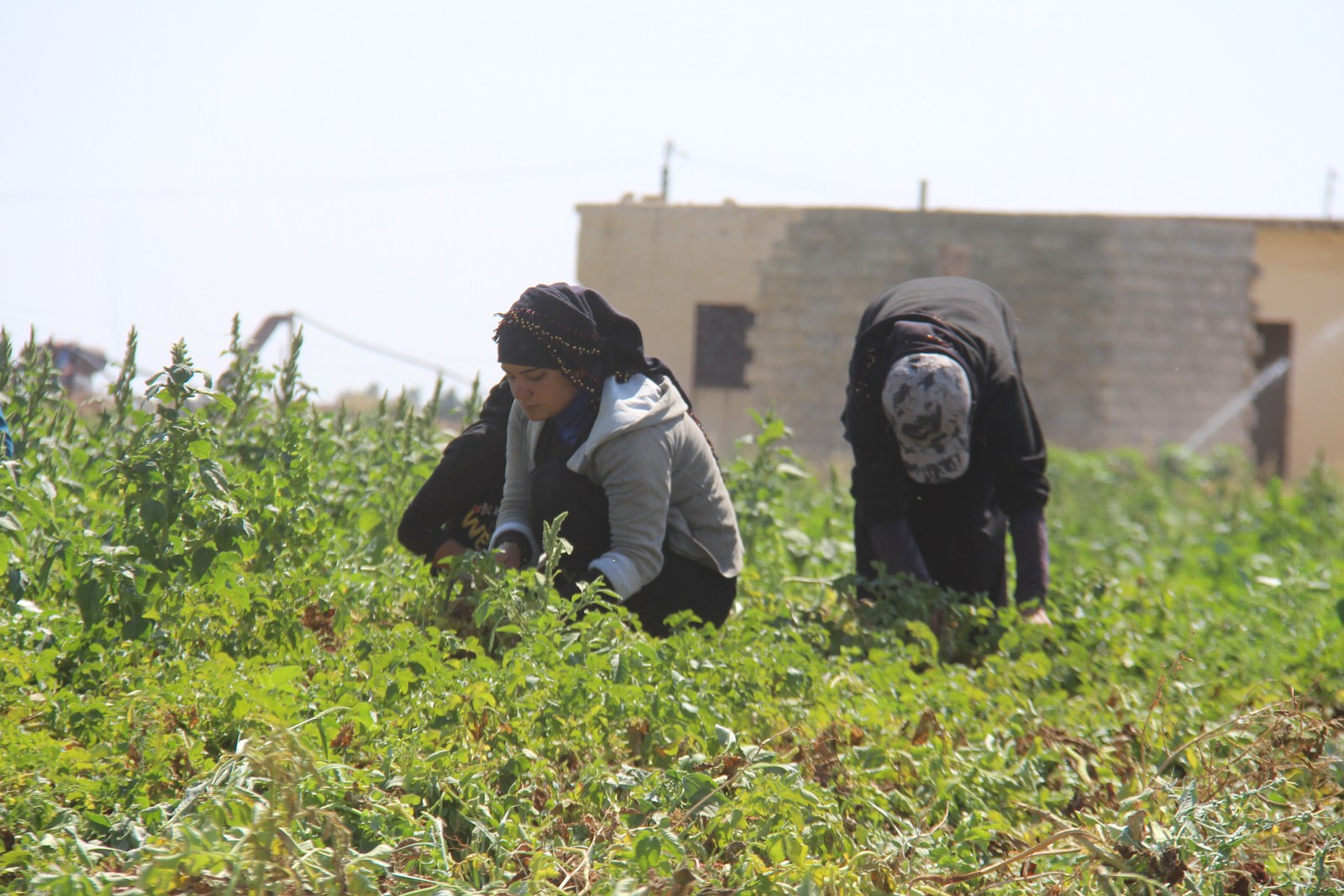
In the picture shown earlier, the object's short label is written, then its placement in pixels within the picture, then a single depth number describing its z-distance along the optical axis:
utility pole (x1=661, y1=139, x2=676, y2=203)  55.59
